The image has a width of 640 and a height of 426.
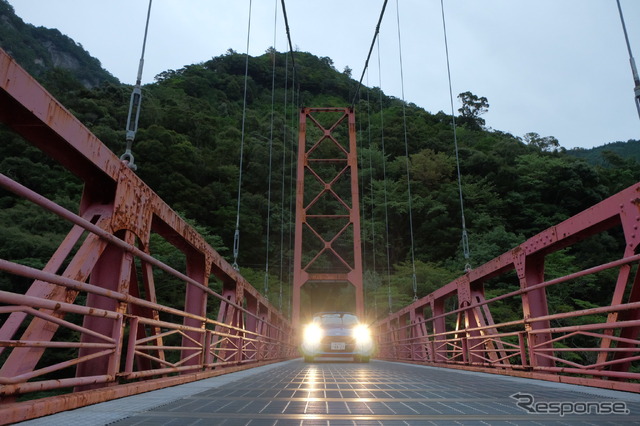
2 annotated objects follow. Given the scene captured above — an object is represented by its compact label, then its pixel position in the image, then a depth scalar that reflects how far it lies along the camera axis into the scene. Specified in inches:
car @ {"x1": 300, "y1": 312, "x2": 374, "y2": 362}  402.9
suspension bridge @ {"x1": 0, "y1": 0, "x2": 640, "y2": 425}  83.4
